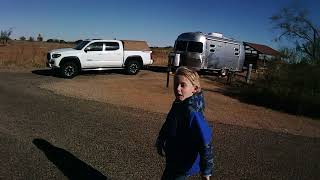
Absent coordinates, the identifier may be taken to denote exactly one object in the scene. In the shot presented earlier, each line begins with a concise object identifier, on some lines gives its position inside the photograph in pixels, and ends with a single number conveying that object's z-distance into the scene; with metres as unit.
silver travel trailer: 14.16
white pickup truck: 11.91
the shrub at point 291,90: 8.84
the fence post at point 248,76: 13.67
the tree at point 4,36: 44.95
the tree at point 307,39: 12.73
